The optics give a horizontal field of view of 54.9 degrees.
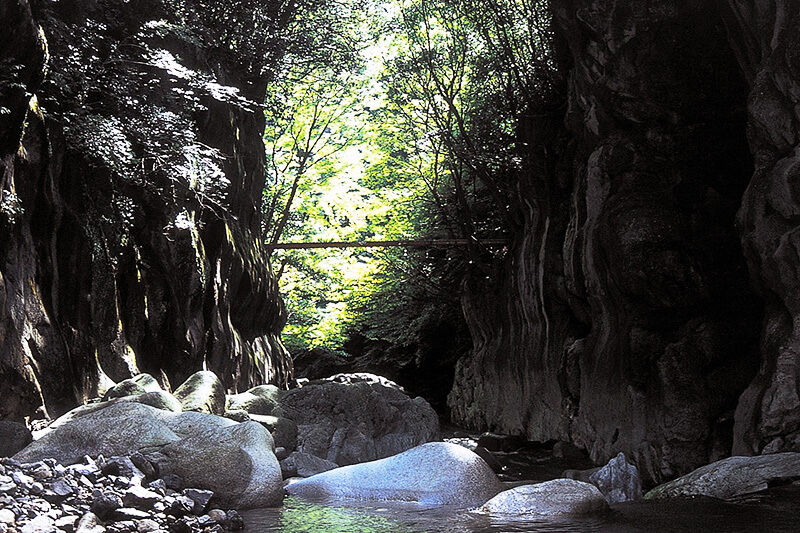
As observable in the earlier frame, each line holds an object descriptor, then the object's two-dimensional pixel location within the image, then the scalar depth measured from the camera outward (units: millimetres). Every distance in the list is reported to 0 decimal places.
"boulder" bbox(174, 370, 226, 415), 9848
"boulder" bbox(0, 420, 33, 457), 6859
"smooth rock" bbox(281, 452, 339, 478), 9258
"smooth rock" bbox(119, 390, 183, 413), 8531
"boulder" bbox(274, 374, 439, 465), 11453
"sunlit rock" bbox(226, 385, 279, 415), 11898
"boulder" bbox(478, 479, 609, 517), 6879
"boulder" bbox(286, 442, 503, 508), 7645
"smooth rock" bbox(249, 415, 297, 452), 10773
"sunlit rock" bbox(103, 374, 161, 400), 8891
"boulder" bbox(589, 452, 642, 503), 8266
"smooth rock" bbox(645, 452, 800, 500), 7445
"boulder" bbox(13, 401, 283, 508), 6621
